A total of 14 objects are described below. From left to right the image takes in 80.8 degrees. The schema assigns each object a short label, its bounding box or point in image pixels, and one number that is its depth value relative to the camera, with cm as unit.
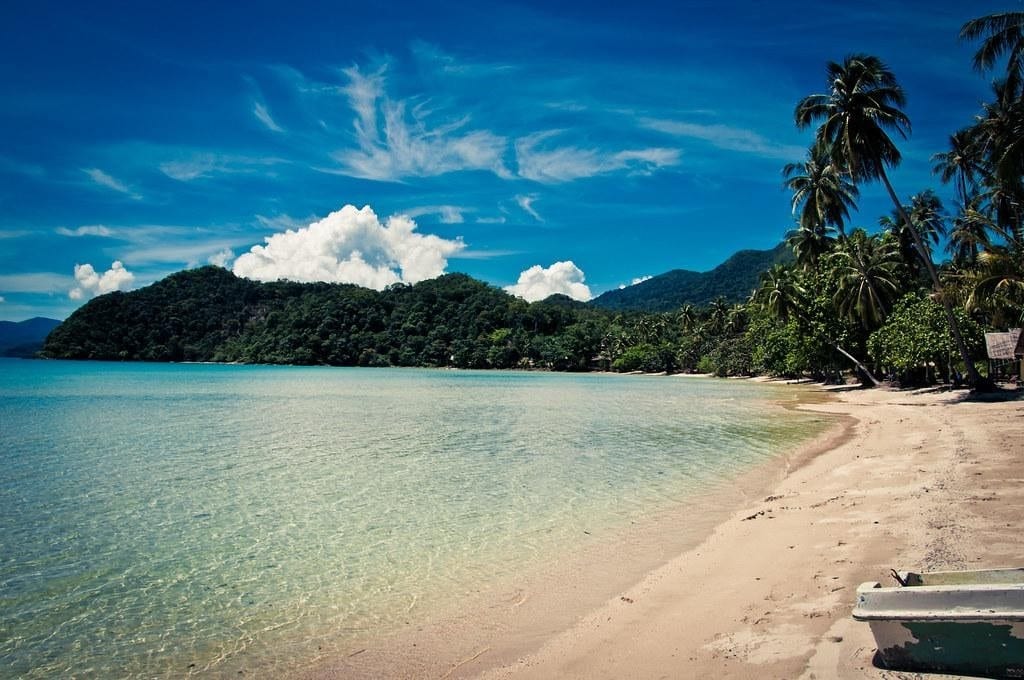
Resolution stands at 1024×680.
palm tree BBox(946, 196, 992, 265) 3636
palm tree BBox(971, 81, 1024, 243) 1906
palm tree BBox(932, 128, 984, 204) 3497
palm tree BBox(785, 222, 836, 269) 5194
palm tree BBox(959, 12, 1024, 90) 1888
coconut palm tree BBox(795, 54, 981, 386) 2797
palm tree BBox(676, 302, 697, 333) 10562
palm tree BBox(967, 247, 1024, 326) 2334
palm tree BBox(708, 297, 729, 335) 9900
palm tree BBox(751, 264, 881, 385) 4750
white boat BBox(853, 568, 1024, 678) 353
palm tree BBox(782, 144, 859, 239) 4712
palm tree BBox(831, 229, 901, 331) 3909
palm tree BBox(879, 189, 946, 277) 4441
